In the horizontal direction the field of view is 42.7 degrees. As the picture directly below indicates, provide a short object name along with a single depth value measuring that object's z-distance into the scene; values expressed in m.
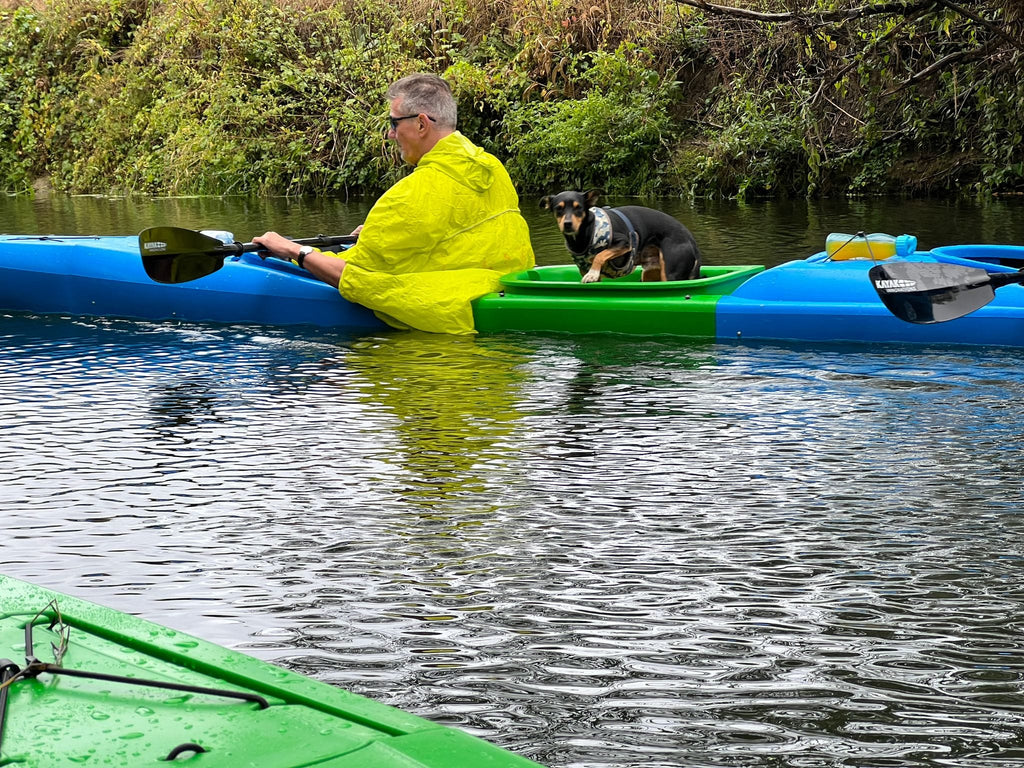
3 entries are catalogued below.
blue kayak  6.06
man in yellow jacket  6.59
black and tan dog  6.31
